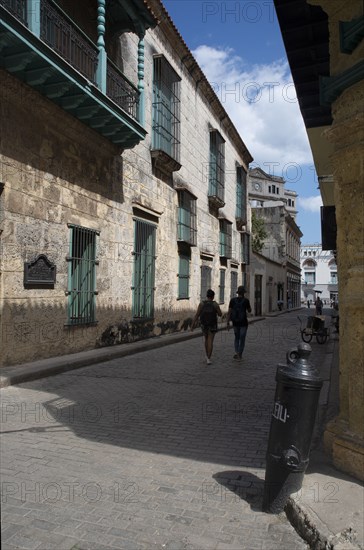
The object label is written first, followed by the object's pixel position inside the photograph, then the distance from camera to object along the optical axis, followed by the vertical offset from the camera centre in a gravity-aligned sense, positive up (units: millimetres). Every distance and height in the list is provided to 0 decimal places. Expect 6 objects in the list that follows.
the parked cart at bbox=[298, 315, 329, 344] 14203 -1103
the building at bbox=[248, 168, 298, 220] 81125 +19940
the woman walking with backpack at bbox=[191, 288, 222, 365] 9453 -534
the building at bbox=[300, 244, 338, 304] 80375 +3649
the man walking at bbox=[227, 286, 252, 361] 10008 -592
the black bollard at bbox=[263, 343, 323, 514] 3109 -963
